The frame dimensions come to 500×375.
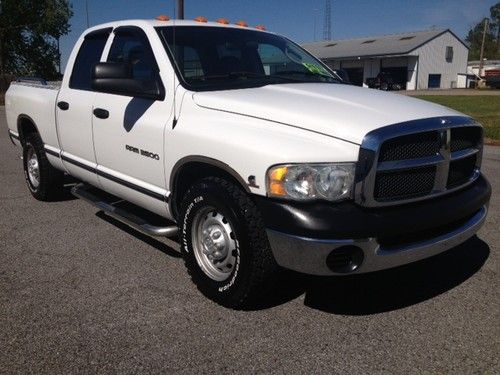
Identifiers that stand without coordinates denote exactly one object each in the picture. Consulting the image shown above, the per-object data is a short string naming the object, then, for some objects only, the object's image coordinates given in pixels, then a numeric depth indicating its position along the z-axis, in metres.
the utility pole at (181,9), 14.73
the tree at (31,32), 48.41
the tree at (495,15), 152.56
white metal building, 55.81
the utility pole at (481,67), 64.54
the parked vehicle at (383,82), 46.30
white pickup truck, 2.85
